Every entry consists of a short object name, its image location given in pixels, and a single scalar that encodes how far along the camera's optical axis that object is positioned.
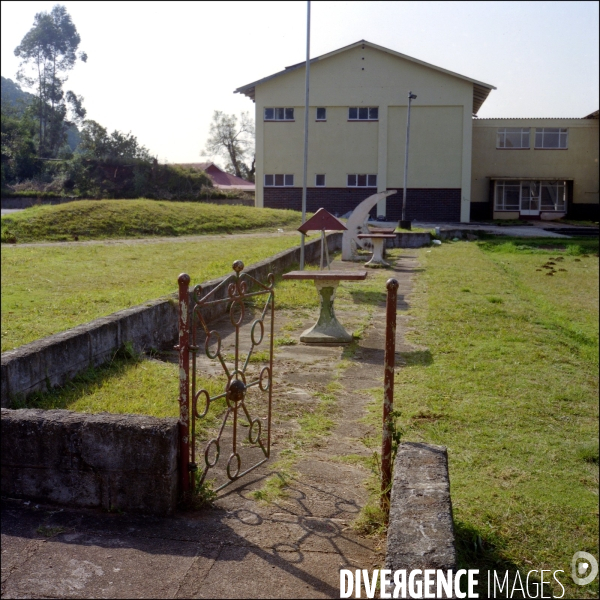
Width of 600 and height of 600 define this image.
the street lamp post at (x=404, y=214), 26.20
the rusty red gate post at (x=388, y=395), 3.40
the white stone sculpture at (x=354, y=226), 15.82
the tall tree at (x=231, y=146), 59.97
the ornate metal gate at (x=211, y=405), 3.29
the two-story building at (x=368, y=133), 32.31
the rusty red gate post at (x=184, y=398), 3.27
